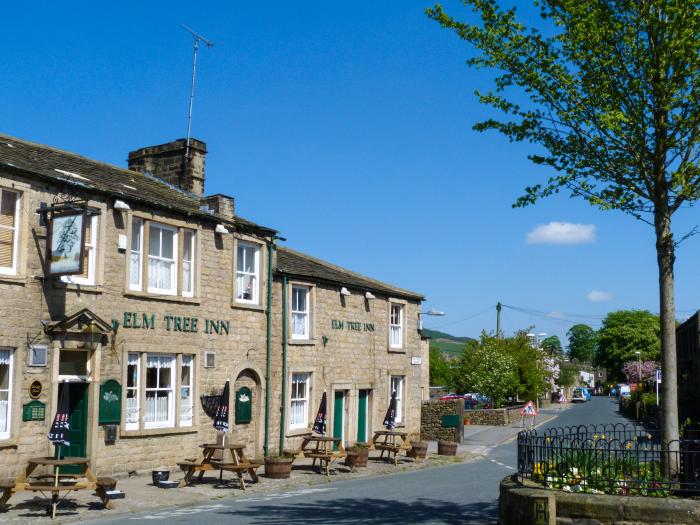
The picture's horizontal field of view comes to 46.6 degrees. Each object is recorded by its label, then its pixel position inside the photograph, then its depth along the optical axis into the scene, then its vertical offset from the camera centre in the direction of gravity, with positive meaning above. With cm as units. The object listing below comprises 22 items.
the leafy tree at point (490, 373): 4997 -117
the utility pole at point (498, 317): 5830 +277
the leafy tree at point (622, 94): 1097 +366
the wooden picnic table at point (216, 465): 1736 -244
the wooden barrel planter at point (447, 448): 2664 -310
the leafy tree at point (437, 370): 9209 -190
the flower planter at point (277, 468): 1912 -272
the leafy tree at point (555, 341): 18108 +311
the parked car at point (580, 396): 9194 -471
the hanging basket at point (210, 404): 2034 -134
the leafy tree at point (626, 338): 9975 +223
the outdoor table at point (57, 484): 1344 -226
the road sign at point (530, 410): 3319 -228
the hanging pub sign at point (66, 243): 1580 +208
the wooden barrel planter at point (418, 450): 2489 -295
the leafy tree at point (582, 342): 15212 +249
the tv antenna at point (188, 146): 2427 +608
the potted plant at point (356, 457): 2158 -277
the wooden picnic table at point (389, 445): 2373 -282
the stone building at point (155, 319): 1611 +77
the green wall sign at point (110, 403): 1759 -115
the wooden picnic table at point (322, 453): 2064 -263
